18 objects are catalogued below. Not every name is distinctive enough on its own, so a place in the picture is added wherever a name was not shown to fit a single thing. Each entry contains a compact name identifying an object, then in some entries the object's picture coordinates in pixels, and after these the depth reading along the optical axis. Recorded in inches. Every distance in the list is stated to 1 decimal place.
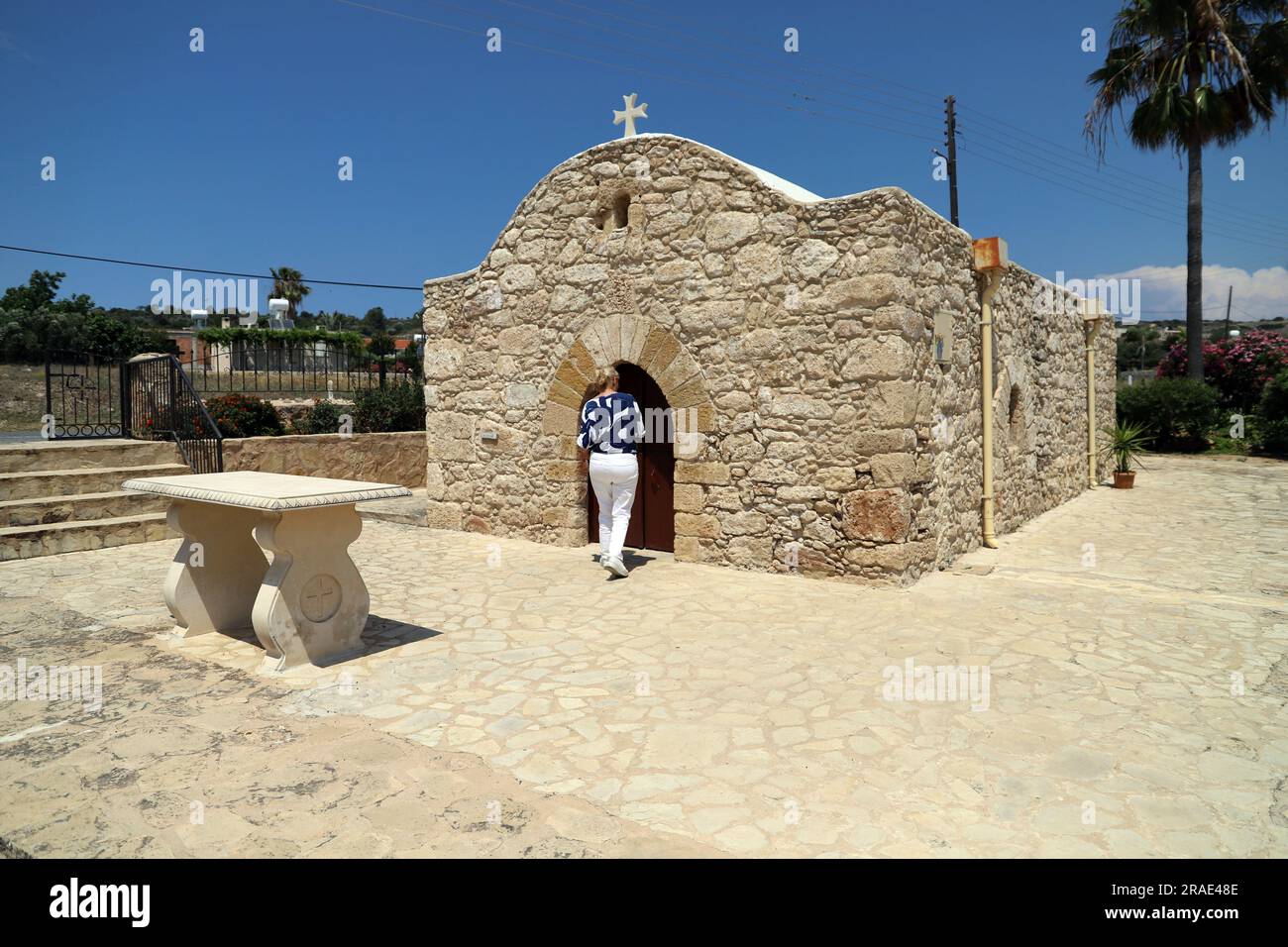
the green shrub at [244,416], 438.3
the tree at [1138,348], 2015.3
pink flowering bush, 698.8
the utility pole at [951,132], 828.6
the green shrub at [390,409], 523.8
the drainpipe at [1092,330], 466.3
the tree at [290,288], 1703.5
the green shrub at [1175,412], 663.8
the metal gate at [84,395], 365.7
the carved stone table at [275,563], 164.9
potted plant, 484.4
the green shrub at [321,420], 498.6
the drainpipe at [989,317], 293.7
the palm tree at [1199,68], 655.1
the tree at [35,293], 1150.3
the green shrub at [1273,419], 618.2
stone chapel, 235.9
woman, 253.8
